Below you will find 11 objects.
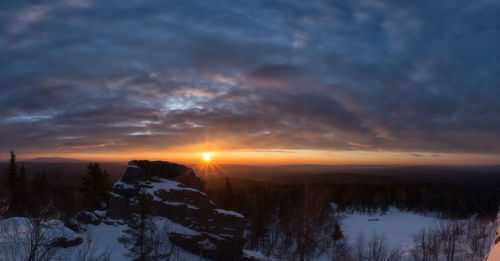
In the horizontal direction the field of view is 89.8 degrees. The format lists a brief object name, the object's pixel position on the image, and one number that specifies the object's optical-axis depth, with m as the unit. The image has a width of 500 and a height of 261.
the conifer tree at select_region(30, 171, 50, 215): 48.81
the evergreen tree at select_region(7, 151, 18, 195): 50.20
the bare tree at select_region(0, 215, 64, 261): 12.09
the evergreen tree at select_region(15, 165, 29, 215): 45.98
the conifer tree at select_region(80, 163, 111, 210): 41.03
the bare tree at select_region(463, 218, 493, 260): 34.06
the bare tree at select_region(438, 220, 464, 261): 32.44
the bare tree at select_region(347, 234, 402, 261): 41.44
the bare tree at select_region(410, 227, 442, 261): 30.28
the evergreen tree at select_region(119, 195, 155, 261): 23.38
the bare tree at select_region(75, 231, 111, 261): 22.85
